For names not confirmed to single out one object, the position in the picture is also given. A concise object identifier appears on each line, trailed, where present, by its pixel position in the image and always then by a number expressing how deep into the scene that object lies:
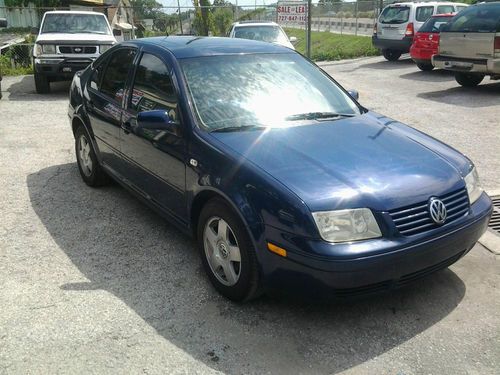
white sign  18.12
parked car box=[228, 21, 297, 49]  13.46
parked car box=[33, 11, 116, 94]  11.45
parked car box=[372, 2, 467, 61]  16.36
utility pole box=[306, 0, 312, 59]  16.43
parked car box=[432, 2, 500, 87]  10.37
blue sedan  2.95
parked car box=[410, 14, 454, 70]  13.46
